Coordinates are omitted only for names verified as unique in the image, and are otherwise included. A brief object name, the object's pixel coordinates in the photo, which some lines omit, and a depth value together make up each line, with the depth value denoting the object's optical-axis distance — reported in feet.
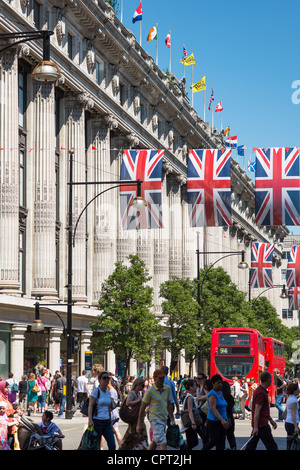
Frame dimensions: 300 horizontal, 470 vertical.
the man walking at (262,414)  53.72
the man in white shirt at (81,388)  120.78
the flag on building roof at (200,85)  248.11
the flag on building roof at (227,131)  331.73
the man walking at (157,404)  53.52
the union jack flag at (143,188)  119.44
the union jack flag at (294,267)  208.74
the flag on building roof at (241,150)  312.44
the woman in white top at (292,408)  55.01
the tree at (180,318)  194.32
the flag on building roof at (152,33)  210.96
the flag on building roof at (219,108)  278.95
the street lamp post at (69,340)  111.24
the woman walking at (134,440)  53.36
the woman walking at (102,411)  55.72
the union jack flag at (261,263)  207.72
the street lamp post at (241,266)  191.39
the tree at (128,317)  147.95
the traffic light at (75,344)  119.92
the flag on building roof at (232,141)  295.89
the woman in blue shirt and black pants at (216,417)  55.98
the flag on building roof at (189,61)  242.58
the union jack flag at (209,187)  109.81
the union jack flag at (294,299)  244.71
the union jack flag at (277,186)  107.04
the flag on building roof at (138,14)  197.16
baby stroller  54.02
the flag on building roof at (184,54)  245.30
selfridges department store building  129.90
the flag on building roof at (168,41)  223.71
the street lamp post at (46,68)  60.70
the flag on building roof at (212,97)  282.36
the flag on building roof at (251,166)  307.58
